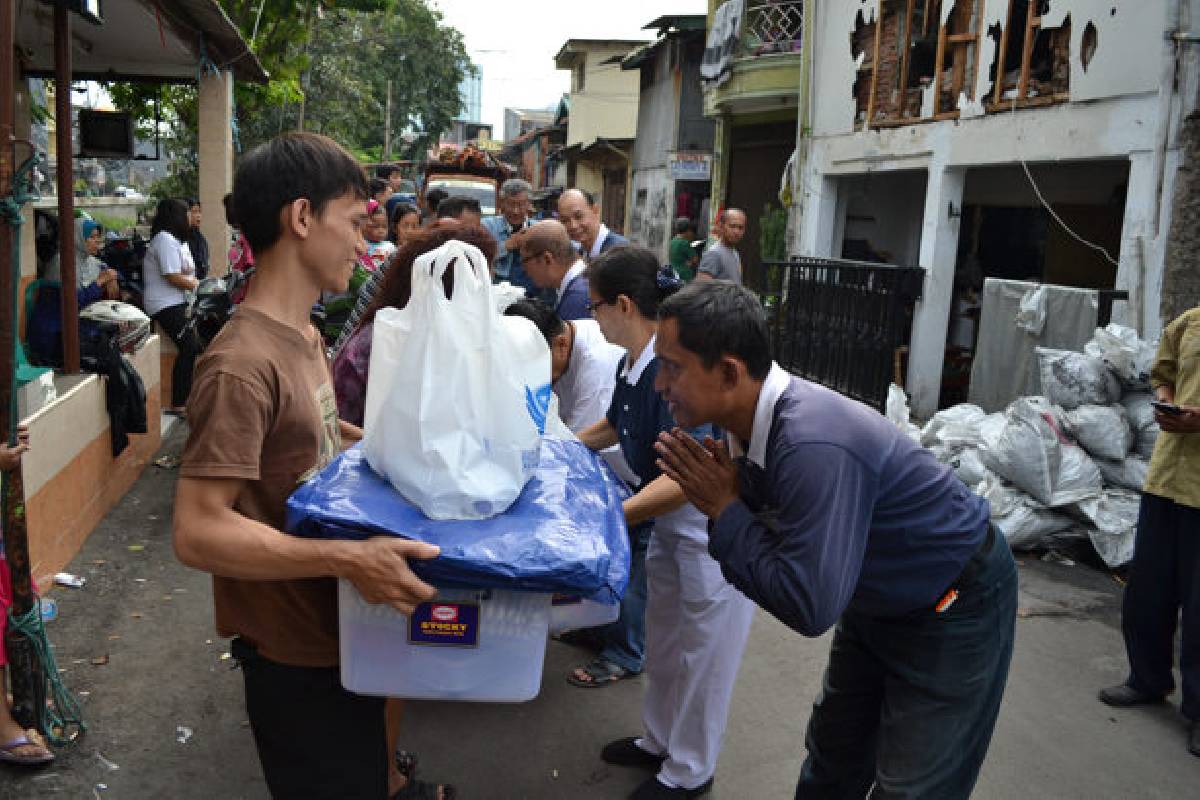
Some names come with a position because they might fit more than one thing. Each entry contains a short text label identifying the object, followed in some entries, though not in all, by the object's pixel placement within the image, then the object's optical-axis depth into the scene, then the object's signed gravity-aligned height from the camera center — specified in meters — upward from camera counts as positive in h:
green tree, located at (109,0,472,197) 12.08 +3.70
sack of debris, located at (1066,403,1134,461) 5.72 -0.84
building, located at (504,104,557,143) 64.69 +9.65
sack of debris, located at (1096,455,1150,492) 5.70 -1.07
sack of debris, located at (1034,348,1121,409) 5.86 -0.57
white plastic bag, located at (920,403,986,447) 6.64 -1.03
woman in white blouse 7.46 -0.36
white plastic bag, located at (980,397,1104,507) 5.74 -1.05
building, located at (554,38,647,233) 32.78 +5.43
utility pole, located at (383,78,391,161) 36.88 +4.60
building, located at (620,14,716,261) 22.38 +3.38
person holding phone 3.75 -1.04
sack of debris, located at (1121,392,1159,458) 5.73 -0.77
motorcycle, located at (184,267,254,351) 5.90 -0.41
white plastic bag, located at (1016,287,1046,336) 7.01 -0.20
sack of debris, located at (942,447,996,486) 6.19 -1.20
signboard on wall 21.73 +2.22
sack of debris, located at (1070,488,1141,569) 5.54 -1.34
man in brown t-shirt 1.69 -0.46
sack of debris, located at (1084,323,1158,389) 5.77 -0.38
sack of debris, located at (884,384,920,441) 7.66 -1.08
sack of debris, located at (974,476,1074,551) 5.78 -1.40
